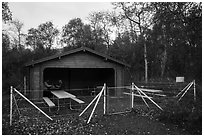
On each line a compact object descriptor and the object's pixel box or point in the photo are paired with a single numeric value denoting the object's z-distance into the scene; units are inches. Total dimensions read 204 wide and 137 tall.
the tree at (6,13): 670.5
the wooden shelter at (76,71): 450.6
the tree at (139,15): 911.2
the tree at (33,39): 1090.5
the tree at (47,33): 1150.3
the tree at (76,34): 1168.8
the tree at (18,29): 1039.7
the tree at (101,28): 1170.5
